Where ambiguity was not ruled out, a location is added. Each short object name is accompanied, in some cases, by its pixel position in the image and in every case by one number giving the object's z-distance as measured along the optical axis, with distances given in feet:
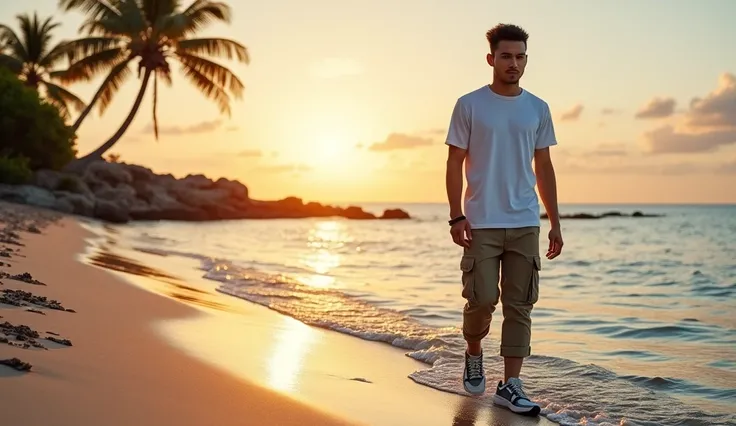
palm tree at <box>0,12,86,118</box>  128.06
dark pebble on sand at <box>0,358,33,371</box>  11.14
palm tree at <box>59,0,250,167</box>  109.70
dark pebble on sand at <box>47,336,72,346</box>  13.67
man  15.40
